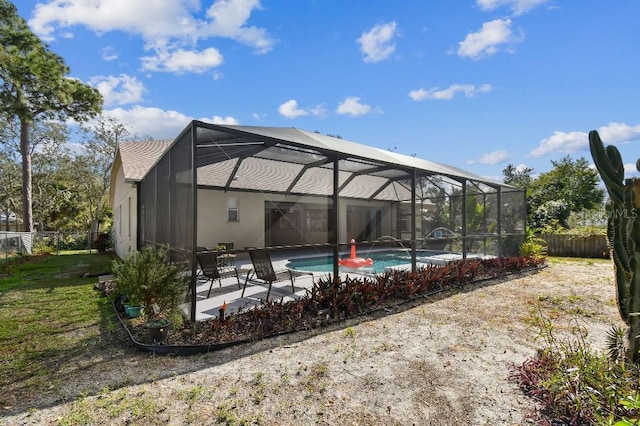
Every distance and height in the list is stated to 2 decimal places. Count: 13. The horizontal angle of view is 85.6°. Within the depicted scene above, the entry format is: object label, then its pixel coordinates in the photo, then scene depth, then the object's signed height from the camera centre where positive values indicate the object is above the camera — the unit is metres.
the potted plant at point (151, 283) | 4.79 -0.84
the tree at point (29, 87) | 10.87 +4.97
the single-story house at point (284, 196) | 5.81 +0.82
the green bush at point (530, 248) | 10.55 -0.85
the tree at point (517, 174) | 32.69 +5.15
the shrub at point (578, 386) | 2.47 -1.32
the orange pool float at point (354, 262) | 9.18 -1.12
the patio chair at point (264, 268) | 5.90 -0.80
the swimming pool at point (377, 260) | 8.50 -1.07
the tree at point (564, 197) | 16.14 +1.23
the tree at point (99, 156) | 27.23 +5.36
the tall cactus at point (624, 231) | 3.05 -0.10
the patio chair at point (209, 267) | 6.41 -0.83
